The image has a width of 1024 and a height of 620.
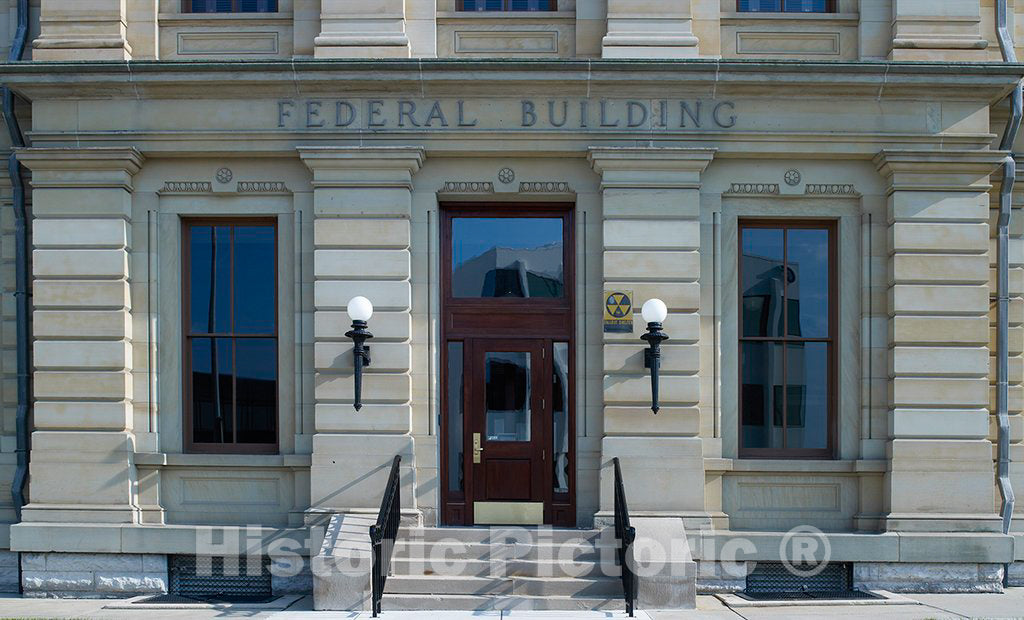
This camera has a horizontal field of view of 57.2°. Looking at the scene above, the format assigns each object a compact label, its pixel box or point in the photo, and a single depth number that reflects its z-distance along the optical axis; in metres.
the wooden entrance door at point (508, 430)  11.34
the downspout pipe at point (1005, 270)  11.16
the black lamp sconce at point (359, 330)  10.41
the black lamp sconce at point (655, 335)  10.37
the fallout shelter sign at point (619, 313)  10.91
